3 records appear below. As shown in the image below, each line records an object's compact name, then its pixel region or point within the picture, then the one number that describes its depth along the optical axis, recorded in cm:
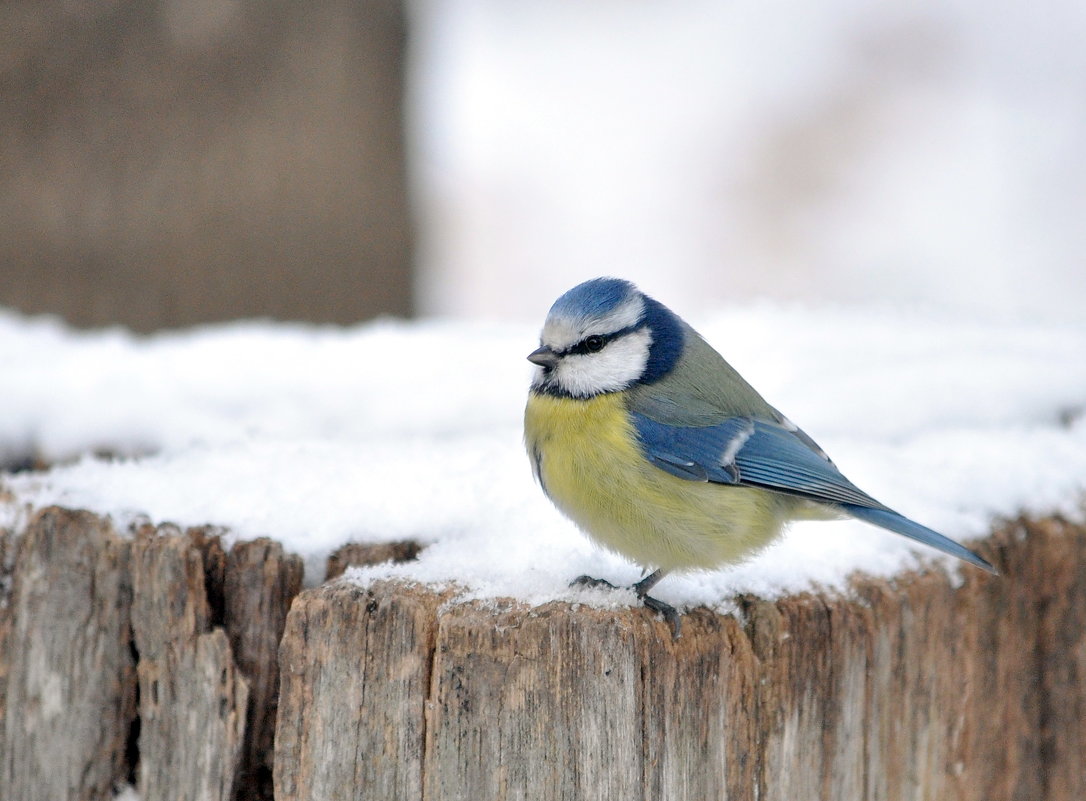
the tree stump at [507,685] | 339
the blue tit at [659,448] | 426
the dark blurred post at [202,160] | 812
